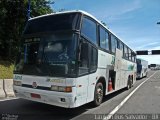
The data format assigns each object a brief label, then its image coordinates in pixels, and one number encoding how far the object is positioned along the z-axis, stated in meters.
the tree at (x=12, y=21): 12.59
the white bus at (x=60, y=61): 3.89
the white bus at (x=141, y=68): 16.41
